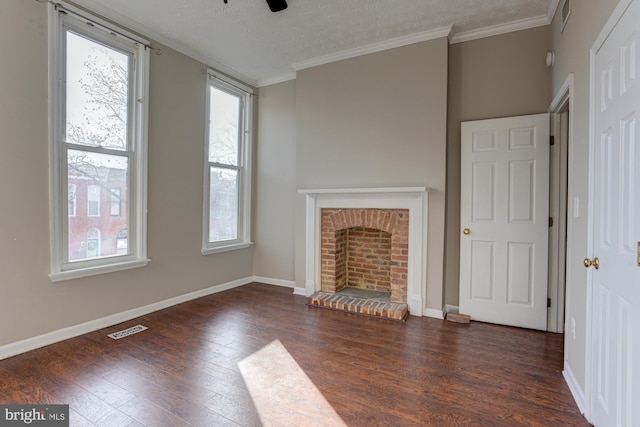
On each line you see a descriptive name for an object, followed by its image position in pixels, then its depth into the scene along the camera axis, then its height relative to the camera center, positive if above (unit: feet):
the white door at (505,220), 10.22 -0.26
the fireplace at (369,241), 11.73 -1.27
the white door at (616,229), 4.36 -0.25
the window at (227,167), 14.03 +1.96
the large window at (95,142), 9.11 +2.07
